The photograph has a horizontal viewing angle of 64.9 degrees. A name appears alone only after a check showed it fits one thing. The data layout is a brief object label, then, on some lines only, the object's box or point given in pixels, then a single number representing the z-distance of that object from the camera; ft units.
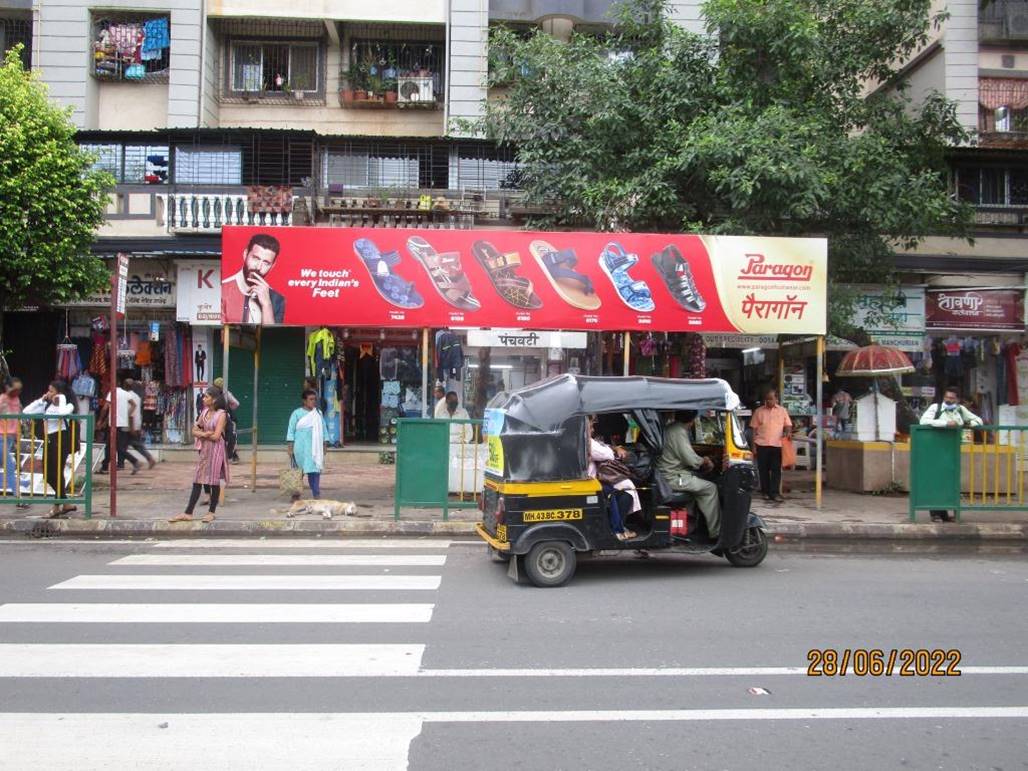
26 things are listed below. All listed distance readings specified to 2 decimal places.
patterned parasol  46.85
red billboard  38.55
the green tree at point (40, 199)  43.60
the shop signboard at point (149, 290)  58.85
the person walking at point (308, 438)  38.27
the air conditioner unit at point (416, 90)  64.64
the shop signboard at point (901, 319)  58.23
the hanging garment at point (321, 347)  51.96
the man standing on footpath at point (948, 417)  35.94
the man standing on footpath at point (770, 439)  42.52
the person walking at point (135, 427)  48.49
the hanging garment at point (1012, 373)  61.67
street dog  36.86
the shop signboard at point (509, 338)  45.80
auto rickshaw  24.79
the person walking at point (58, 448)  34.30
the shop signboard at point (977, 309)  60.85
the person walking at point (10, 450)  34.17
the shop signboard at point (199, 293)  58.08
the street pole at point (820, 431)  39.50
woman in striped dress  34.14
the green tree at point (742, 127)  41.81
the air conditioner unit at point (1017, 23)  61.46
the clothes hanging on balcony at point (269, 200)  57.47
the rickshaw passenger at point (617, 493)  25.71
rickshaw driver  26.45
